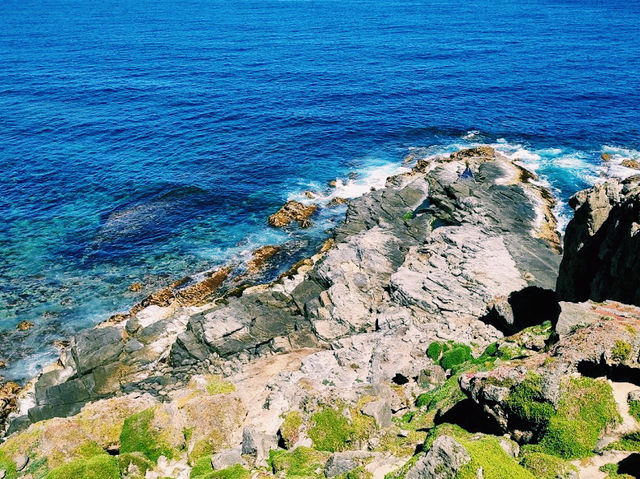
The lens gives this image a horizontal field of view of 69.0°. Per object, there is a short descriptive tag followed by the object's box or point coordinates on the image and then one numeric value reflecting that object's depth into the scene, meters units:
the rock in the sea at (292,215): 61.38
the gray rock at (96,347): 39.47
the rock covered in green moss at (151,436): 25.84
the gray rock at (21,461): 25.43
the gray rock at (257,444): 24.01
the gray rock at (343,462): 20.50
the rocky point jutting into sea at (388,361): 19.98
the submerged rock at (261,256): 53.51
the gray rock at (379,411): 25.14
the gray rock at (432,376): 31.64
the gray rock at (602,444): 18.20
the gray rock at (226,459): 23.34
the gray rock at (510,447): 19.02
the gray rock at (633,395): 19.42
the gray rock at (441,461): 16.11
